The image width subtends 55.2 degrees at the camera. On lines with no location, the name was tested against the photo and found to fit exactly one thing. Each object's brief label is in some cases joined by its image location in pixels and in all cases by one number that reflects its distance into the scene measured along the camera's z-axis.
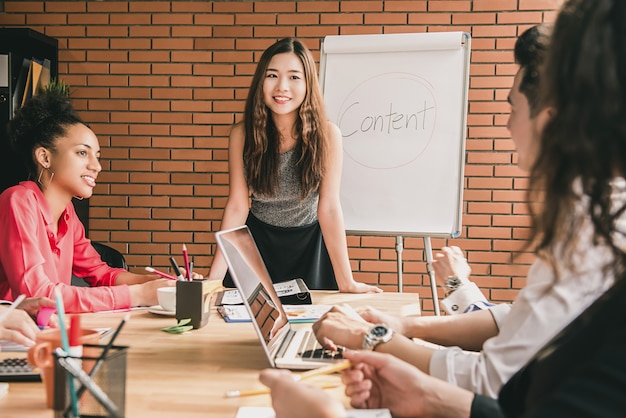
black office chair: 2.54
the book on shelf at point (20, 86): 3.16
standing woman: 2.27
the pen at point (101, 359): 0.76
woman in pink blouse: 1.66
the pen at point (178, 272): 1.55
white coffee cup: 1.59
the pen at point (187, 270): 1.57
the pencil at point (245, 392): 1.00
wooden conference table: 0.95
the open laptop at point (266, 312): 1.14
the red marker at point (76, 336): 0.88
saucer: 1.60
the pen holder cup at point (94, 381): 0.77
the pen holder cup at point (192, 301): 1.47
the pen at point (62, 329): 0.81
